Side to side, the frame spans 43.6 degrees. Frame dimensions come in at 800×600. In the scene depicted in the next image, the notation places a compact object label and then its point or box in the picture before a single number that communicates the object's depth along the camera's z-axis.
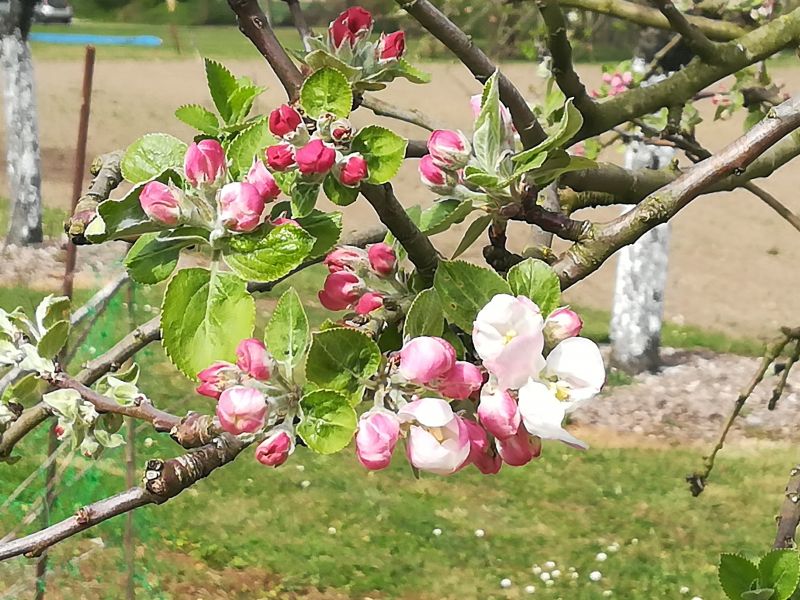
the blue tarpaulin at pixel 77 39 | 16.39
